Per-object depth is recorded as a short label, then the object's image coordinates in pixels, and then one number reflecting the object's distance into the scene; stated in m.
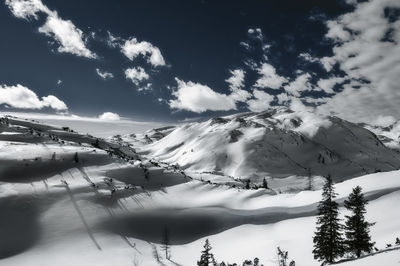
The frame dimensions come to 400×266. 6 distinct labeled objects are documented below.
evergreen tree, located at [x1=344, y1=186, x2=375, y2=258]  36.97
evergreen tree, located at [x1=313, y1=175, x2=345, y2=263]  38.28
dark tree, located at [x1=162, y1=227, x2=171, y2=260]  59.21
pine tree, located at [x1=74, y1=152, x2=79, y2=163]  85.75
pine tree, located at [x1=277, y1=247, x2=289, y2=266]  50.03
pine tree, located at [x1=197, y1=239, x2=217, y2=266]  44.92
